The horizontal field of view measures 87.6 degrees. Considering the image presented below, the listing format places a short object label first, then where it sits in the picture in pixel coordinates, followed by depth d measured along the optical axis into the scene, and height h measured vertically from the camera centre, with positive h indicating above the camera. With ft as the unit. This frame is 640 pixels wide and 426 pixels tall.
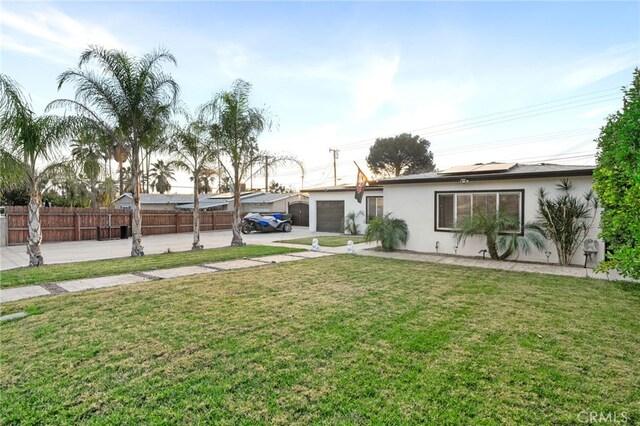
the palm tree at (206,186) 140.15 +12.00
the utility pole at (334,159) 117.19 +18.72
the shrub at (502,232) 29.84 -2.11
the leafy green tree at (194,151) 40.96 +7.84
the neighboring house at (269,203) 90.12 +2.64
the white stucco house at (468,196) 29.32 +1.45
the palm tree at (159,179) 142.51 +15.63
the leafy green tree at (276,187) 161.58 +12.57
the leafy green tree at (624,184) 10.06 +1.12
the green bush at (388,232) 37.76 -2.42
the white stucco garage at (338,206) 59.06 +0.96
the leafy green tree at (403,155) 113.80 +19.28
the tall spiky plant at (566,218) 27.78 -0.81
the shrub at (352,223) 60.70 -2.12
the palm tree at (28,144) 26.55 +5.91
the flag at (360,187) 56.29 +4.18
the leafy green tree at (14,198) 76.33 +4.15
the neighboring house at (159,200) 103.04 +4.38
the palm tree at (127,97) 31.73 +11.81
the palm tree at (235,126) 40.88 +10.87
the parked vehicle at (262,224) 67.36 -2.27
